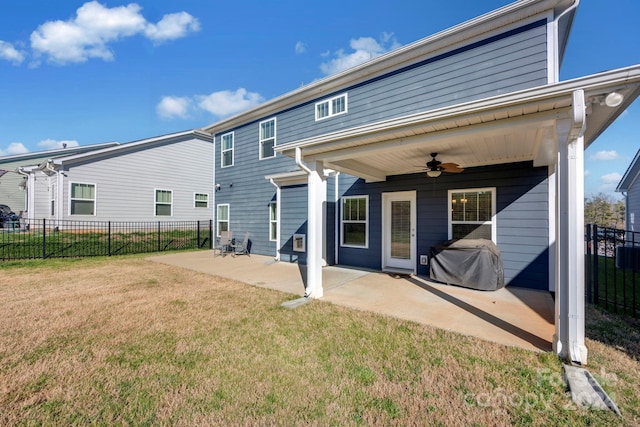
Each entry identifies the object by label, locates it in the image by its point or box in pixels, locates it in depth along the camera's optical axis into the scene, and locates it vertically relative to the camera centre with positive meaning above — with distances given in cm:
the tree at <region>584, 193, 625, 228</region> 2050 +27
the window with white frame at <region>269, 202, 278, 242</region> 943 -21
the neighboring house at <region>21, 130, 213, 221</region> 1132 +154
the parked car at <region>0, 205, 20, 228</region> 1454 +0
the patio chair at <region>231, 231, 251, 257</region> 988 -118
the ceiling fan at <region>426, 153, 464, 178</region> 478 +88
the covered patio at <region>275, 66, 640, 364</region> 268 +110
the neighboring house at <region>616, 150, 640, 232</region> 1011 +95
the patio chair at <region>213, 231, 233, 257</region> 997 -96
